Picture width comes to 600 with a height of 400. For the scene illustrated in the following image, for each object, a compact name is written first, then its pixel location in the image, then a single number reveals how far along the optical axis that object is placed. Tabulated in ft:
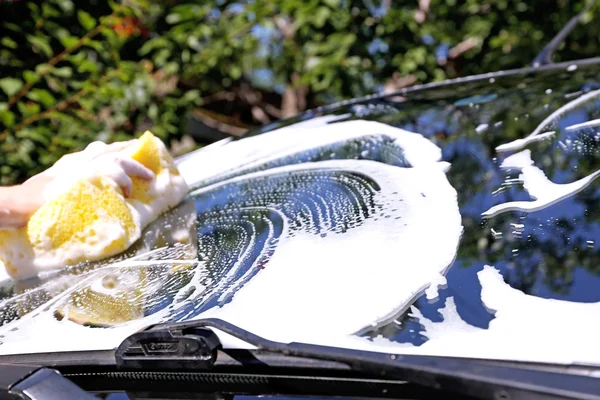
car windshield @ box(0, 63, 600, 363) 2.73
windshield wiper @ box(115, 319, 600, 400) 2.23
